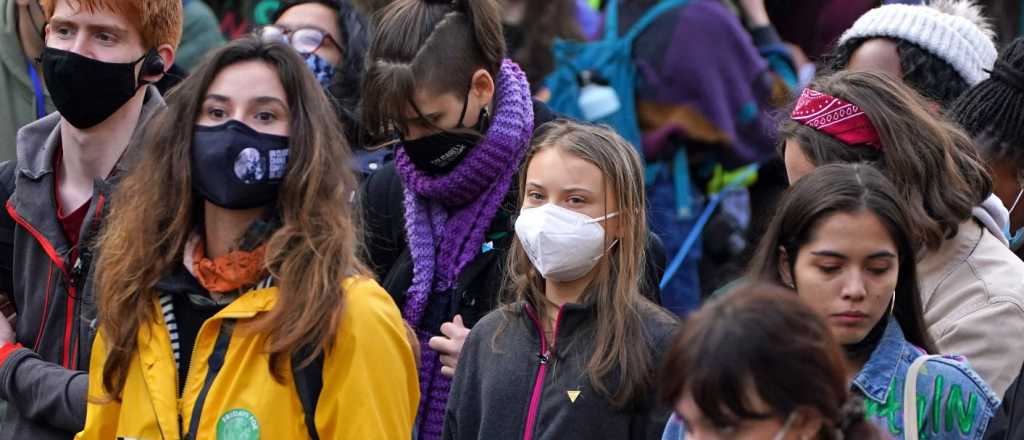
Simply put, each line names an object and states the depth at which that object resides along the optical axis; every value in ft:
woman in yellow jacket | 23.33
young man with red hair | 27.84
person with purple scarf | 30.48
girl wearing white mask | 25.43
